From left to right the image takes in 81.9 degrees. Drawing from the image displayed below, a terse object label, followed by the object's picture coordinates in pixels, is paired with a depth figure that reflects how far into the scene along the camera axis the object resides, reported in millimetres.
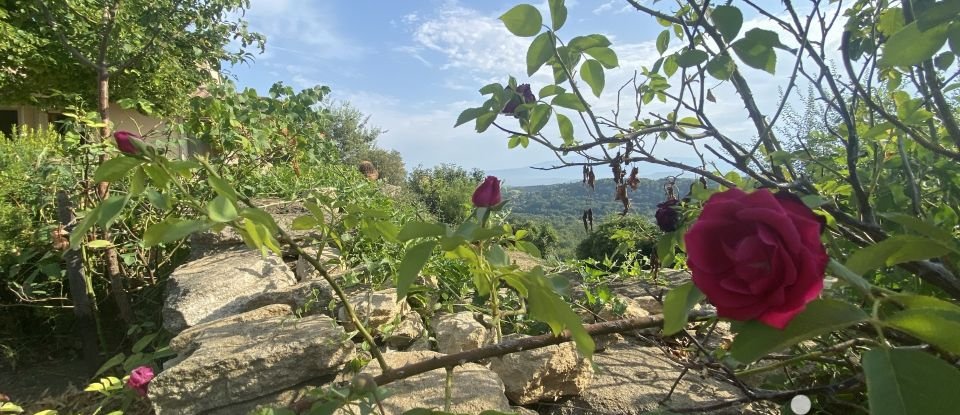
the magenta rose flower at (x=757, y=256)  428
